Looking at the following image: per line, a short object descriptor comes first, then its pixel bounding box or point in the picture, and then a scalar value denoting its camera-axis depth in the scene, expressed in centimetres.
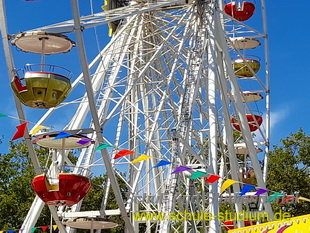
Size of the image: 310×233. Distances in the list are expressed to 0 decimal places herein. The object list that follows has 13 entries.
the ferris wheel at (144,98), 1520
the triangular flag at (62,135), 1474
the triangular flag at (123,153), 1599
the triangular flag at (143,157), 1575
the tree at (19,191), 3728
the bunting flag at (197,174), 1619
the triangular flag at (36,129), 1695
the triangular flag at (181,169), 1606
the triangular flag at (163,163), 1603
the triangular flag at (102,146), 1466
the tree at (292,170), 4247
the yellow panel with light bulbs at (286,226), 1167
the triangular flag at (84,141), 1524
